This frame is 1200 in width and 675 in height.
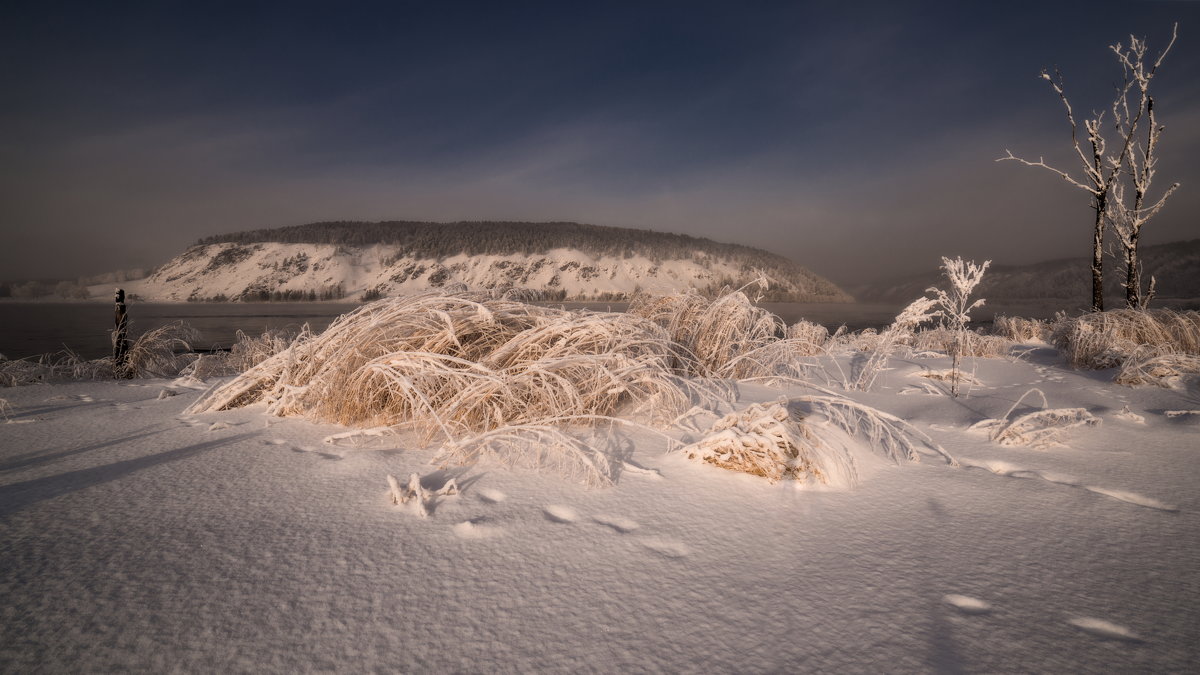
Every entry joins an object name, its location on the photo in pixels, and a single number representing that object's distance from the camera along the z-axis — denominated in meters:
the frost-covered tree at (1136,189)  6.36
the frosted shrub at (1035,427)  1.87
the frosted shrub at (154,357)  5.66
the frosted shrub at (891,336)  3.29
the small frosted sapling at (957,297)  3.22
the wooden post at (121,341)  5.36
